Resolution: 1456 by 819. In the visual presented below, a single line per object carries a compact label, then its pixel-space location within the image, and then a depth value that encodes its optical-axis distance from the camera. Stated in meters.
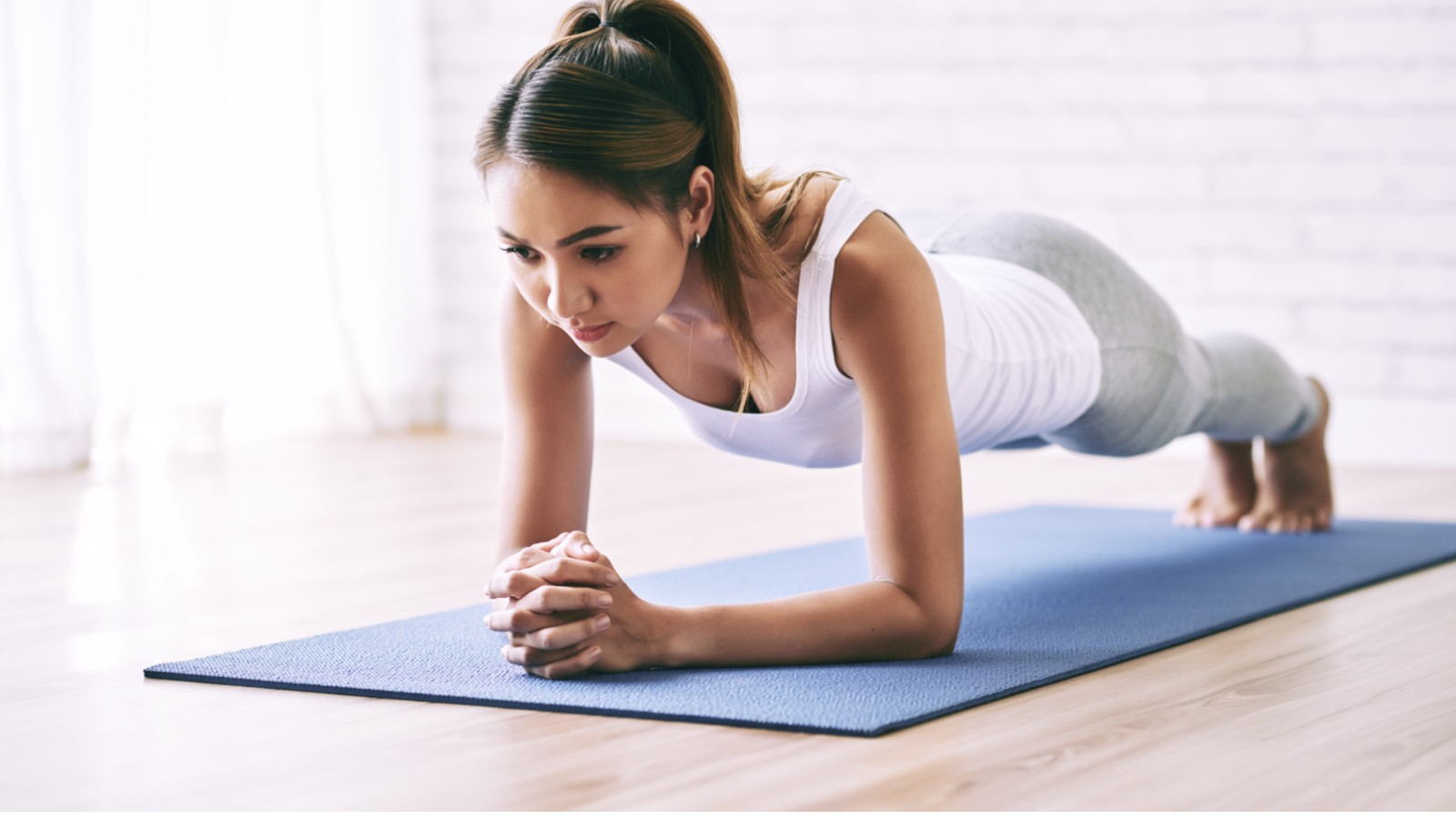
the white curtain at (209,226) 3.95
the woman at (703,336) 2.15
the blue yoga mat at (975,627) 2.15
